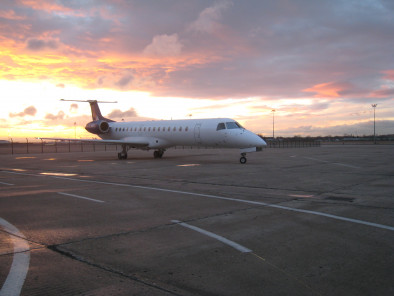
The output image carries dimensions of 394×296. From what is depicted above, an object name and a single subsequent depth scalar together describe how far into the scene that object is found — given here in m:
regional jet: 22.75
